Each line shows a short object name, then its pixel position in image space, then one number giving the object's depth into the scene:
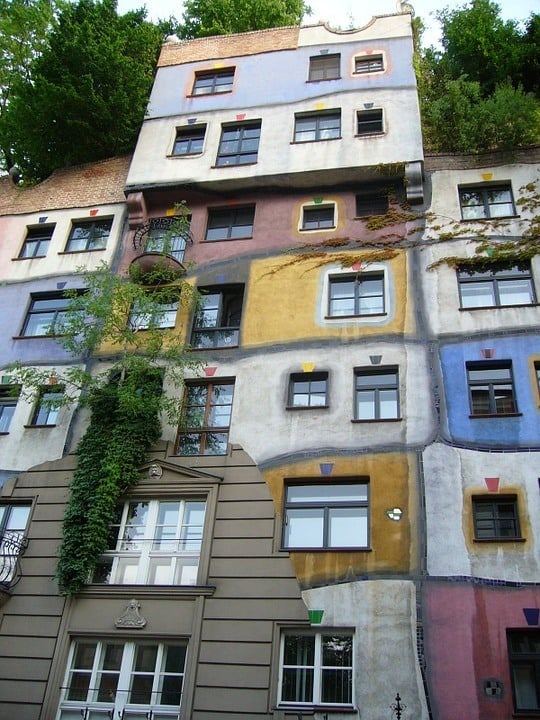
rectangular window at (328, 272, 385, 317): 17.94
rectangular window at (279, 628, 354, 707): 12.80
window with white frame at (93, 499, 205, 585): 14.79
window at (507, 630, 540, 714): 12.19
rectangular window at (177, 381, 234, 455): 16.42
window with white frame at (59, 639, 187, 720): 13.33
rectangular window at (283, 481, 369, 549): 14.45
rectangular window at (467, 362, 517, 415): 15.60
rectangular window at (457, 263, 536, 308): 17.43
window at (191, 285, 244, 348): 18.22
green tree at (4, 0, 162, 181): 23.27
